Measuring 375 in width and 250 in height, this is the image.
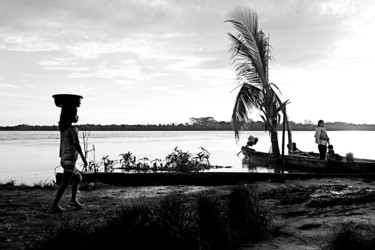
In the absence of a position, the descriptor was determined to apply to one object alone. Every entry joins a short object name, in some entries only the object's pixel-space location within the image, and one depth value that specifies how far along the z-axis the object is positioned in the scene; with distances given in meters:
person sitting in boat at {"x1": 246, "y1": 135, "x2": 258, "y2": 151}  25.34
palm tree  16.20
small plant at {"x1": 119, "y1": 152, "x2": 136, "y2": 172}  17.09
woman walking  6.48
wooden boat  14.58
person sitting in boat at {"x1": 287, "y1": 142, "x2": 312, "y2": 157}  19.96
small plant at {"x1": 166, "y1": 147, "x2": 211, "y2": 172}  15.55
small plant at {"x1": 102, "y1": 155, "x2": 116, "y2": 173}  15.75
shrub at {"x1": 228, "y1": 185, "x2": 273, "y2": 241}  5.02
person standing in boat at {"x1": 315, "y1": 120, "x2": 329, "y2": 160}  15.22
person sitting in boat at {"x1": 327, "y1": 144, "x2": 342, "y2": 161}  15.98
